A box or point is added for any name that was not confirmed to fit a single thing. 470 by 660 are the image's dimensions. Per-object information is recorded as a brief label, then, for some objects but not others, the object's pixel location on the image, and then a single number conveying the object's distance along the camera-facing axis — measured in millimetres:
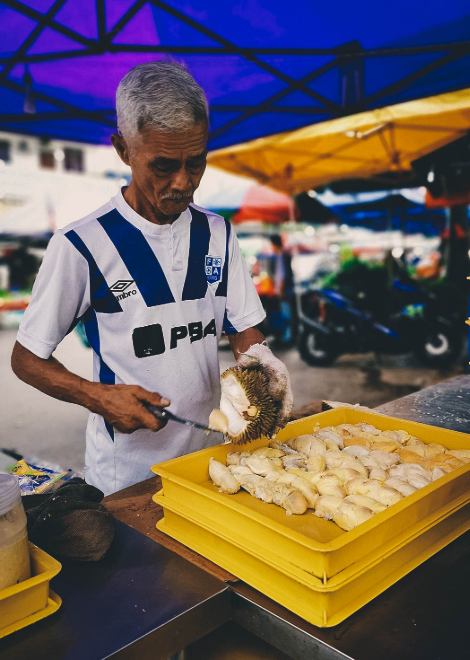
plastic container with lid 983
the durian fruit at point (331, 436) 1660
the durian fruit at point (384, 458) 1508
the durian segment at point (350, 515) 1207
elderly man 1527
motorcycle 8039
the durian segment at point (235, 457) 1546
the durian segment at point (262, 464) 1468
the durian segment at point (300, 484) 1342
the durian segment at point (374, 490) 1277
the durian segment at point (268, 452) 1559
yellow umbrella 5055
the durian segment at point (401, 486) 1299
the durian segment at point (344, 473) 1409
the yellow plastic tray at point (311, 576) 1017
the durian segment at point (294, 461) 1534
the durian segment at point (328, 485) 1349
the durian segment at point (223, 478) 1411
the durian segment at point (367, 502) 1246
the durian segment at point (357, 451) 1584
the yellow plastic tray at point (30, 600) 980
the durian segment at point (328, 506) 1276
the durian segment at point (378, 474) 1418
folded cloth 1210
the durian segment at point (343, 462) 1473
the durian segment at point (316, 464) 1494
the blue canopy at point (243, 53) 2811
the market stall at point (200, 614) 964
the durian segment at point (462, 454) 1473
